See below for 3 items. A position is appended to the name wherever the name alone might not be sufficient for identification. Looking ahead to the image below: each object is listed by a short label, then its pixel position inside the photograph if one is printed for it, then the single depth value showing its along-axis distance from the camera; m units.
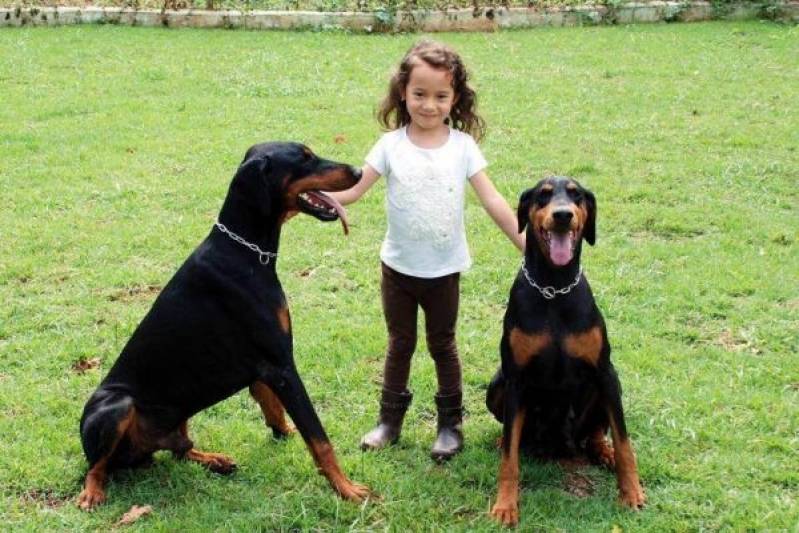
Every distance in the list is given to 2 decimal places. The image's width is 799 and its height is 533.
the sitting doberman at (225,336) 3.81
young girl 4.05
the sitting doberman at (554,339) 3.70
